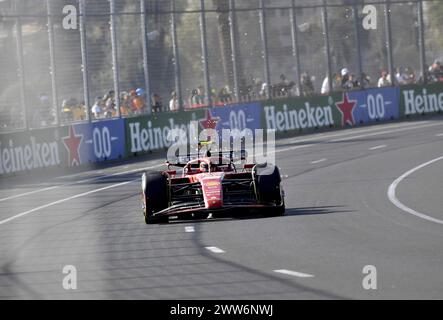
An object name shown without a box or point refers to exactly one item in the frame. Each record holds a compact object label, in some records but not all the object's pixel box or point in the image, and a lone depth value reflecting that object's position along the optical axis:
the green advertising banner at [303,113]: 39.25
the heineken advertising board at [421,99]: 43.66
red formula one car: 17.70
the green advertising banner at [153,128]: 34.19
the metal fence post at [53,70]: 31.61
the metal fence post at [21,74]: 30.39
